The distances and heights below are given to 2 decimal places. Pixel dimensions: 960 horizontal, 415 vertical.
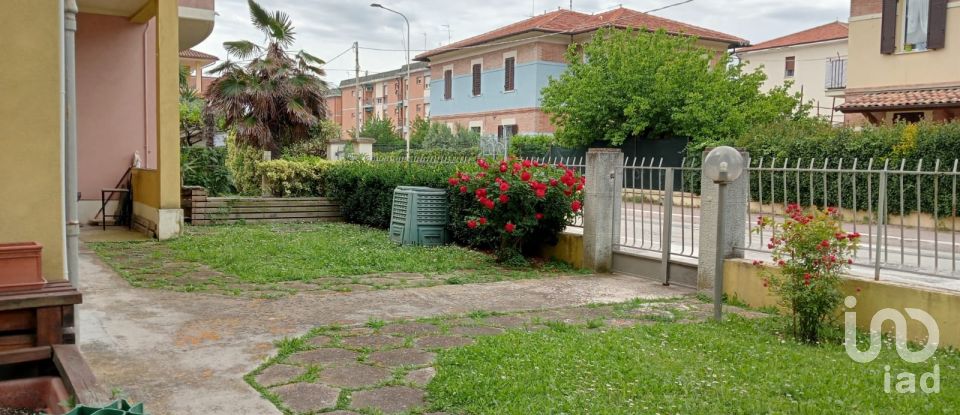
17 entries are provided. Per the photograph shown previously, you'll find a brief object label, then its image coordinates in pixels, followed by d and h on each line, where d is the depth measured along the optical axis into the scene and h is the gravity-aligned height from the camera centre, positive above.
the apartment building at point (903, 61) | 20.27 +3.19
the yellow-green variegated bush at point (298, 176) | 17.11 -0.24
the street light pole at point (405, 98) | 59.78 +5.46
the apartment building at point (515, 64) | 36.16 +5.31
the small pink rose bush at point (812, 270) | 5.86 -0.76
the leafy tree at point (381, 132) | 43.47 +2.02
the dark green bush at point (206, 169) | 17.75 -0.11
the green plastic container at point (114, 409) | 2.68 -0.89
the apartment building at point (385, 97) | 57.12 +5.98
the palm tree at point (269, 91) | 21.97 +2.17
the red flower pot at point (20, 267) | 4.20 -0.58
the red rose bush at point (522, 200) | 9.67 -0.39
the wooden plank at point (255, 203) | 14.72 -0.77
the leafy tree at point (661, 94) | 23.48 +2.50
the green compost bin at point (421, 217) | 11.56 -0.75
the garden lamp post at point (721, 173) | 6.60 -0.01
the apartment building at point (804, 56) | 38.47 +6.11
